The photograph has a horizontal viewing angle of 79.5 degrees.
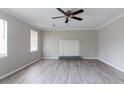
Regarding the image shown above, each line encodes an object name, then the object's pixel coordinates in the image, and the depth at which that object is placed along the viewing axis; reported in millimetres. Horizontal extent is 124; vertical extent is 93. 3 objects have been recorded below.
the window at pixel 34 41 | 4675
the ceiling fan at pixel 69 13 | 2448
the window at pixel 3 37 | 2554
